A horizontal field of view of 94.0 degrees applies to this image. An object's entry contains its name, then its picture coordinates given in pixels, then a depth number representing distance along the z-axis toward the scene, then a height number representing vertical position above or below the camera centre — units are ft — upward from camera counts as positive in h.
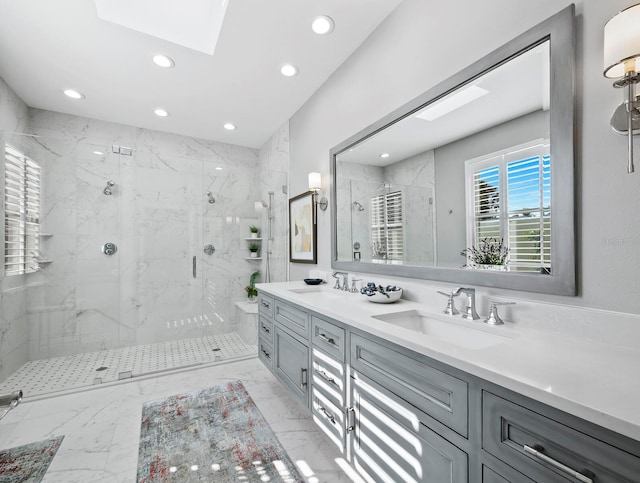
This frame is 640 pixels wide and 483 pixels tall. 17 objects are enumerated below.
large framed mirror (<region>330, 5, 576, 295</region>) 3.56 +1.08
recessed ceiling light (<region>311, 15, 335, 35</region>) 6.51 +4.88
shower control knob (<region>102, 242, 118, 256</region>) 10.73 -0.14
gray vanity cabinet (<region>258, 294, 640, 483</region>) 2.11 -1.77
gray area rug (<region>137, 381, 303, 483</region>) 5.24 -4.04
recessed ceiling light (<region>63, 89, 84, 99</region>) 9.35 +4.80
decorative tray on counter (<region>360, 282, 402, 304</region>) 5.63 -0.98
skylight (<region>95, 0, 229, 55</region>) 6.55 +5.21
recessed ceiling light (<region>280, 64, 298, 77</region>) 8.19 +4.86
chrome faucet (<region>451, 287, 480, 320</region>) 4.32 -0.90
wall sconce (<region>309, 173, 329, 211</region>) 8.89 +1.74
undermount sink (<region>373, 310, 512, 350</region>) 3.94 -1.28
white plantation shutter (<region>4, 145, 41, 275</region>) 8.54 +0.95
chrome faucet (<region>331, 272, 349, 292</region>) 7.65 -0.97
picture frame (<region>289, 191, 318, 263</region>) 9.57 +0.47
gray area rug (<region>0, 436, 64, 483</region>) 5.21 -4.06
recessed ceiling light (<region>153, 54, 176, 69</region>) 7.76 +4.85
